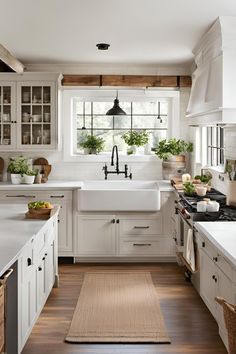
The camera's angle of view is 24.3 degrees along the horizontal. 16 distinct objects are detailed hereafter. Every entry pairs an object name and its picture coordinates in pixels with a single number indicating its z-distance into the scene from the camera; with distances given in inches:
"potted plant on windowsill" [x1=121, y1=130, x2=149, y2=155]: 298.2
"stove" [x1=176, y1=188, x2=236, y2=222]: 186.1
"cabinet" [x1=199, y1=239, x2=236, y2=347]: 135.4
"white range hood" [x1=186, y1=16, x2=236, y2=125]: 180.2
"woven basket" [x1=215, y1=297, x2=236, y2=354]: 95.6
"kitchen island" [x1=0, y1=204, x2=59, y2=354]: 135.8
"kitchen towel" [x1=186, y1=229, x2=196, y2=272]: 191.0
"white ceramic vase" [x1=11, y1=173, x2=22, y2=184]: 276.4
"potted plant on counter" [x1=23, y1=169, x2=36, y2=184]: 273.6
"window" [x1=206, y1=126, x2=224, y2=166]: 253.5
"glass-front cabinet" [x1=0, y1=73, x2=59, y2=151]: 278.7
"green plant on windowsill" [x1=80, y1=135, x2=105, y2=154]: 298.7
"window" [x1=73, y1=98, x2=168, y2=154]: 304.8
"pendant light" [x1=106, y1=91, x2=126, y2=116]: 273.6
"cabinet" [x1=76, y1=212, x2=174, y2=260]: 265.4
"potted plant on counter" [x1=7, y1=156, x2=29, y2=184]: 276.7
